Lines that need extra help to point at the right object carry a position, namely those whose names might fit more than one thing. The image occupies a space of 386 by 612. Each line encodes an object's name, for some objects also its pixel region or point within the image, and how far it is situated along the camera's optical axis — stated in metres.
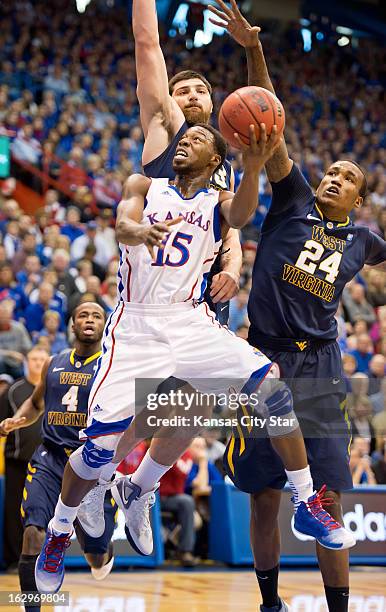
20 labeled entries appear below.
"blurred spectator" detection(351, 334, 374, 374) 14.50
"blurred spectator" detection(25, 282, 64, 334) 13.07
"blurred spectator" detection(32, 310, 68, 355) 12.37
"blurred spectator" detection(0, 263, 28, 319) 13.26
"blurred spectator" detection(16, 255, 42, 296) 13.55
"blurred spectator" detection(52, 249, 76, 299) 13.57
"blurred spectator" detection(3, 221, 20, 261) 14.33
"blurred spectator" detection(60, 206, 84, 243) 15.30
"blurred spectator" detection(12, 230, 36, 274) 13.96
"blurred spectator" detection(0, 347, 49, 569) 10.40
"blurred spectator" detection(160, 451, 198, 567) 11.40
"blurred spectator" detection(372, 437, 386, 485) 12.44
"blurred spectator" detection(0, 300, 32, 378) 12.10
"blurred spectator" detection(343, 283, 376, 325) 16.08
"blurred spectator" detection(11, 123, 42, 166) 17.58
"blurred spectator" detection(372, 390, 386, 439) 12.92
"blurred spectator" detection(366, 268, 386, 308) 16.66
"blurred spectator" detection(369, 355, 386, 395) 13.53
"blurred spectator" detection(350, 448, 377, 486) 12.22
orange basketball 5.45
